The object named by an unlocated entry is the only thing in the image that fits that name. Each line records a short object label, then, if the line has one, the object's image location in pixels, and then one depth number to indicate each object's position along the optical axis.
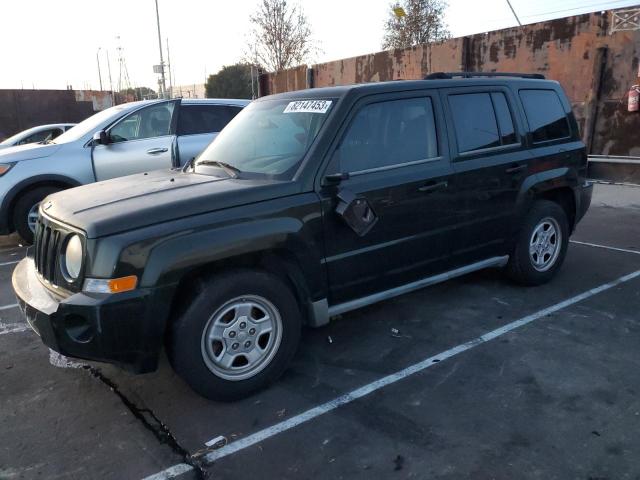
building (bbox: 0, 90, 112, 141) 23.69
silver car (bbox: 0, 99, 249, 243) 6.73
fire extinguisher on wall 9.90
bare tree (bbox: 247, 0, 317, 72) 31.86
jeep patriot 2.90
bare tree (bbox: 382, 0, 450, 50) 30.64
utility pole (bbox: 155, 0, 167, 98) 28.77
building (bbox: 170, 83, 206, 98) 52.15
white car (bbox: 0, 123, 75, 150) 12.35
